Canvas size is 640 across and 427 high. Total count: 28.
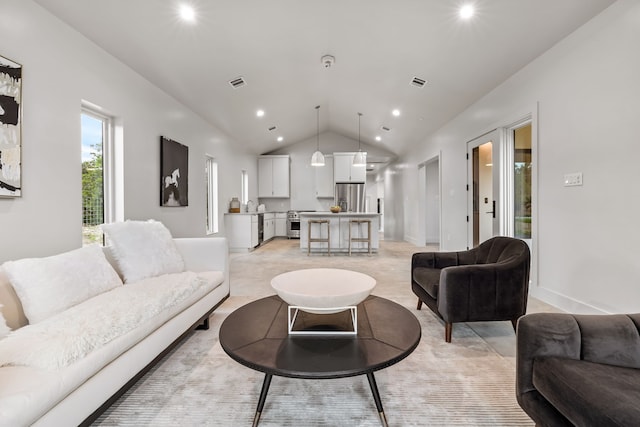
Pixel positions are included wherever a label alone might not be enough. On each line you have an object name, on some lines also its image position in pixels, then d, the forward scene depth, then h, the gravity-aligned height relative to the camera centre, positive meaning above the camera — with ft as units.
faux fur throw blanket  3.75 -1.72
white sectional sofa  3.45 -1.77
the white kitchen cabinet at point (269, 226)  25.89 -1.45
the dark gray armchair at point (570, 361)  3.03 -1.73
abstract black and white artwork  6.38 +1.81
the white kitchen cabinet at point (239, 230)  21.15 -1.38
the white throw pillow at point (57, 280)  4.88 -1.25
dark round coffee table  3.78 -1.94
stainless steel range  29.12 -1.44
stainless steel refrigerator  28.73 +1.42
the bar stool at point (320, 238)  20.07 -1.86
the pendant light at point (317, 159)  20.74 +3.51
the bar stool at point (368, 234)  20.03 -1.62
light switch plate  8.52 +0.87
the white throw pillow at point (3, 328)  4.34 -1.71
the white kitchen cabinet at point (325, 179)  29.89 +3.08
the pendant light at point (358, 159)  21.08 +3.56
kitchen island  20.36 -1.43
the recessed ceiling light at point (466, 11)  8.69 +5.84
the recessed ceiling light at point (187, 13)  8.72 +5.88
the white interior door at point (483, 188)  12.80 +1.03
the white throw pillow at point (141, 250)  7.20 -1.01
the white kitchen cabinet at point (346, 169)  28.30 +3.81
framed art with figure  12.91 +1.73
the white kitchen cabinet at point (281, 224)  29.50 -1.38
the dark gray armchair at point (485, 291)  6.84 -1.87
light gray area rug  4.54 -3.13
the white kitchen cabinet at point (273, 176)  29.22 +3.33
